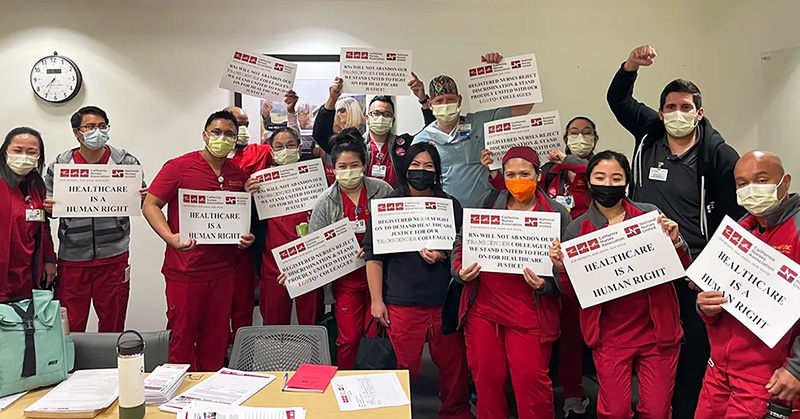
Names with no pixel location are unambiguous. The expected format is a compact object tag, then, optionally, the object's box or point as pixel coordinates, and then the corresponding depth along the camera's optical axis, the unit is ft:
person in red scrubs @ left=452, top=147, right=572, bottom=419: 8.15
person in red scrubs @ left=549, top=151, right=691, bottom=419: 7.66
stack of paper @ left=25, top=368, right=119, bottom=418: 5.45
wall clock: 14.74
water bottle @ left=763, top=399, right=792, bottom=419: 6.11
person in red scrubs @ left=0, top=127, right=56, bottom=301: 9.36
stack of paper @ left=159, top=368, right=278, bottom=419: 5.85
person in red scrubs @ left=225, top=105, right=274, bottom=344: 11.15
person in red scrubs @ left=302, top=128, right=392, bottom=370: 9.87
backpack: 5.94
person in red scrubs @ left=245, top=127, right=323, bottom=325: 10.75
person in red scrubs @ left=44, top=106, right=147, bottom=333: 10.41
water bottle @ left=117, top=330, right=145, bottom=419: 5.16
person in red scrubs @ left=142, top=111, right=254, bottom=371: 9.91
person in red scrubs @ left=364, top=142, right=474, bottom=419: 9.18
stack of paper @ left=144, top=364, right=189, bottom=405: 5.80
